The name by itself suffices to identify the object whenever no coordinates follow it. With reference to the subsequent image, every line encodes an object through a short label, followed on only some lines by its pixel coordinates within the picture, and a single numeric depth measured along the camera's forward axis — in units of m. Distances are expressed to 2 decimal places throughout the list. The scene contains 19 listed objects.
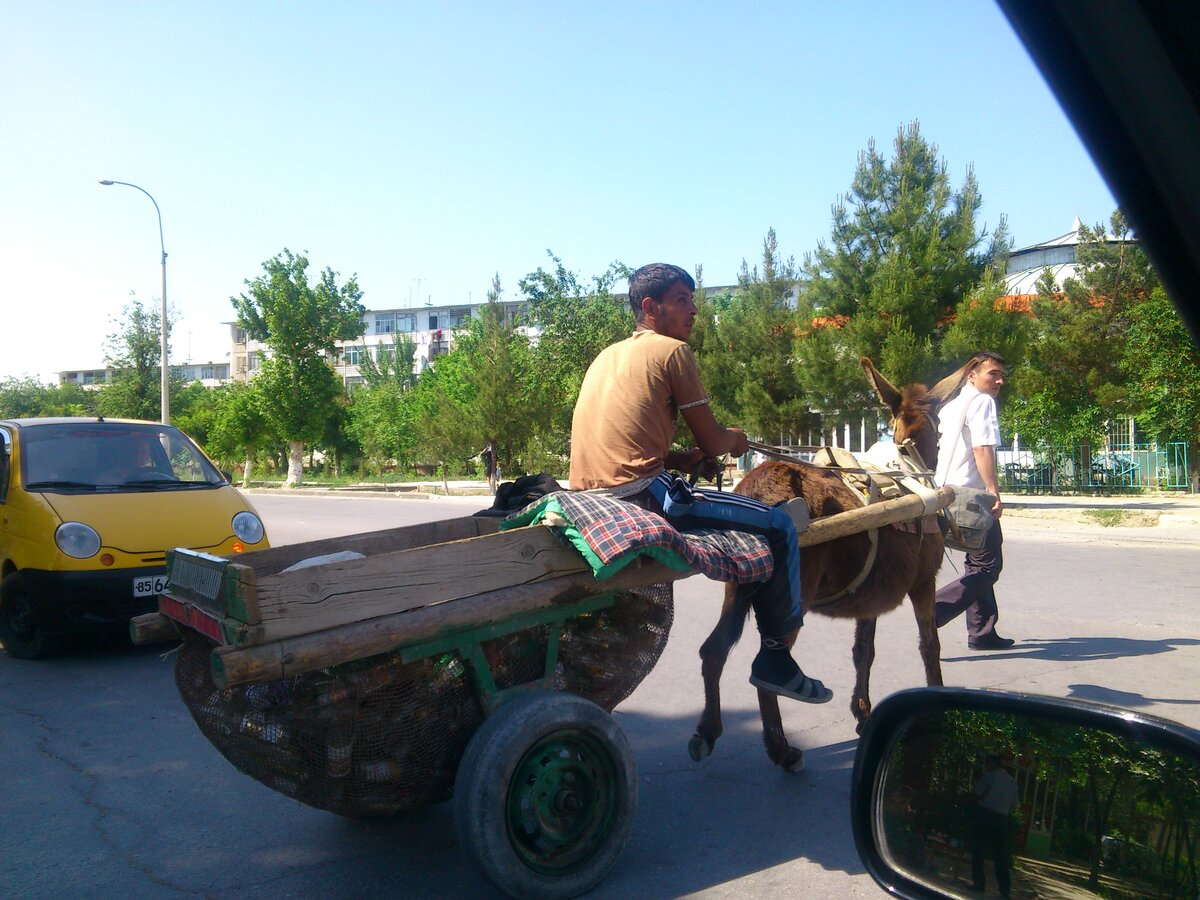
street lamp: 28.53
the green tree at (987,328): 19.02
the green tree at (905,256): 19.83
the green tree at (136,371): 38.41
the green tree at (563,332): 30.08
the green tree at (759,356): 27.52
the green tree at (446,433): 32.06
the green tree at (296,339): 40.19
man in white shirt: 6.79
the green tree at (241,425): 40.66
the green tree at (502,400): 30.75
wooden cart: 2.98
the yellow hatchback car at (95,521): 6.62
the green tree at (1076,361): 21.45
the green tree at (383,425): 50.22
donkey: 4.60
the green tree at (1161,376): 11.83
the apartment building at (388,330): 96.62
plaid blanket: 3.33
